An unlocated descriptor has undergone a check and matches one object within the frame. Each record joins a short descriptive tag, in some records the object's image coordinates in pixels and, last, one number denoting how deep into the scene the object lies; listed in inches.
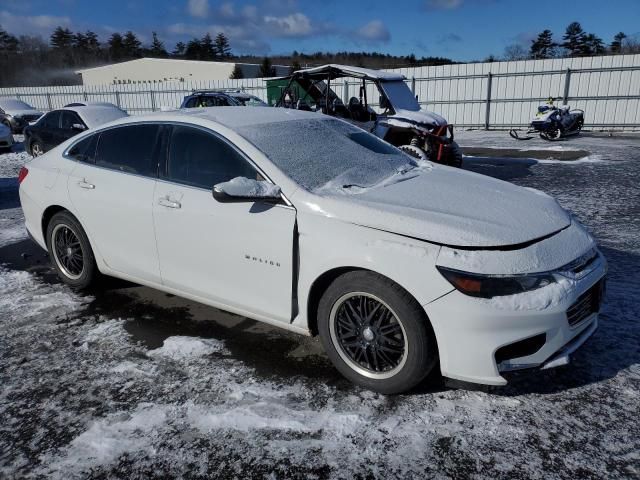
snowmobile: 602.2
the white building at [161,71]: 2059.5
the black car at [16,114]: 808.3
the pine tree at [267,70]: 1823.3
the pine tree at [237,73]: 1785.2
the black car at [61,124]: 449.4
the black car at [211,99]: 601.9
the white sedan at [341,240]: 100.6
